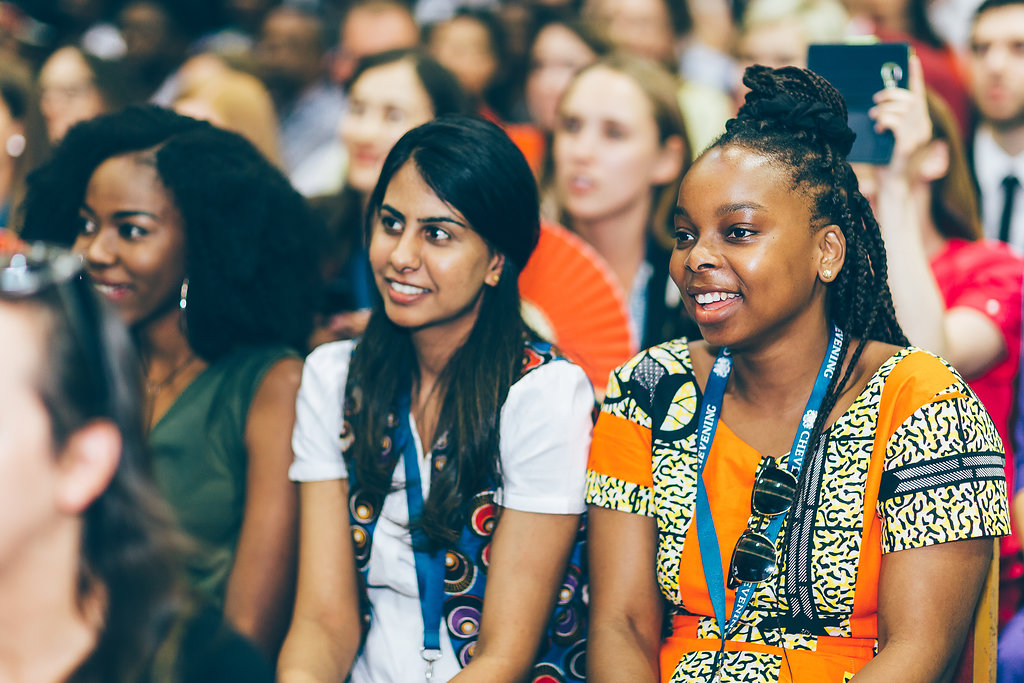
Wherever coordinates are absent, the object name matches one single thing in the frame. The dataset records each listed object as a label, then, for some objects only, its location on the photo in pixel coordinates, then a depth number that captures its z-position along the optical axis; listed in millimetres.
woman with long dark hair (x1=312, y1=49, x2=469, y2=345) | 3854
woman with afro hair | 2598
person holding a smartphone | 2646
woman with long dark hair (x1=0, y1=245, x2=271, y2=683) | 1365
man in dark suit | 3842
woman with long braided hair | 1943
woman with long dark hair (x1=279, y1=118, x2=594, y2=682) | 2277
